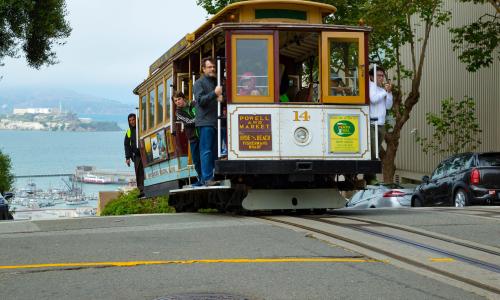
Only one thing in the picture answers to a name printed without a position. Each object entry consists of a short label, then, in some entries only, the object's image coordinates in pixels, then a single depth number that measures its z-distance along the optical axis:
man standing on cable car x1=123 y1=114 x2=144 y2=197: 21.31
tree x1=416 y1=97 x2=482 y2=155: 38.50
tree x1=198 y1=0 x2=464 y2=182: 31.94
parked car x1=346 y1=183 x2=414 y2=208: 26.77
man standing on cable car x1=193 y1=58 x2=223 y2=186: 13.52
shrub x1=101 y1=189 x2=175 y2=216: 31.97
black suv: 19.70
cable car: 13.45
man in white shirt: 14.24
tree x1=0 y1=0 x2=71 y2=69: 24.11
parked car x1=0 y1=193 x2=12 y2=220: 21.16
